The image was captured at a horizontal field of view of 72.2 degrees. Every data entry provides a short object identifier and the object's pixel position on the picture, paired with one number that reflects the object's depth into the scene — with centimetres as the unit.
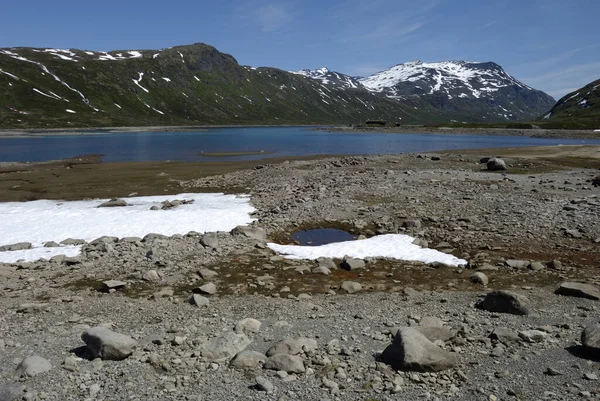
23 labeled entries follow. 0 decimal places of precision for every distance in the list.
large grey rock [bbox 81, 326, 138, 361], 1143
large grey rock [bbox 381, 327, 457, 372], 1049
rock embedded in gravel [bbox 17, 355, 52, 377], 1077
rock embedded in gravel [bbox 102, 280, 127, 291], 1753
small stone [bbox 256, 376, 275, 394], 1000
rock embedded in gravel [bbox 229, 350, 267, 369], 1110
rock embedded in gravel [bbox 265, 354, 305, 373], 1080
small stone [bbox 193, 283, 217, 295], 1691
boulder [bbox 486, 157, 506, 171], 5112
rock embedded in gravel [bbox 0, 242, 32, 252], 2342
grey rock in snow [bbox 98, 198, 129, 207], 3559
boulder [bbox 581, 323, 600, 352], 1060
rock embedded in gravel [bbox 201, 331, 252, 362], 1164
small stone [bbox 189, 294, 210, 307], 1567
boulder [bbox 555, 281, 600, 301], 1523
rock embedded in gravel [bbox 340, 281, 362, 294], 1720
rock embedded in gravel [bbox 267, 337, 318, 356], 1163
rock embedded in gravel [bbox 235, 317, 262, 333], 1324
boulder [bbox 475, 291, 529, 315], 1389
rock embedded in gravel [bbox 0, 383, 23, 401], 976
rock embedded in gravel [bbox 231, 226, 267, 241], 2462
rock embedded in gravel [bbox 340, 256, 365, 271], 1978
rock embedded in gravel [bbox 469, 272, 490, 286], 1756
